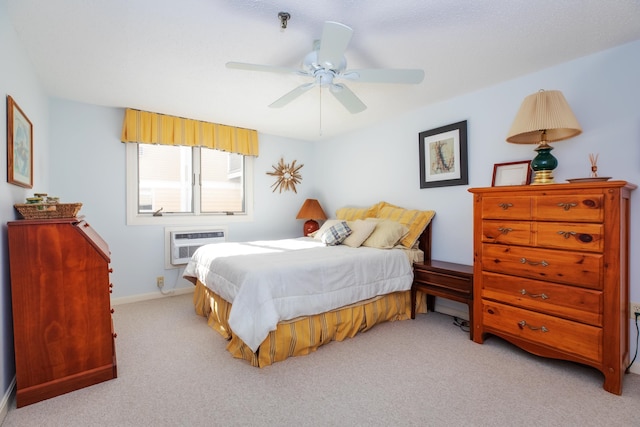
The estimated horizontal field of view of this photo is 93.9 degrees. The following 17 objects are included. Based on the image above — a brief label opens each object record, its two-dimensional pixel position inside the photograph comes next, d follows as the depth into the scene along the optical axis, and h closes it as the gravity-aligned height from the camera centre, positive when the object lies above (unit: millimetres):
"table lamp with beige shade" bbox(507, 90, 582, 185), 1965 +604
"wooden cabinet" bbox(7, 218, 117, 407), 1665 -570
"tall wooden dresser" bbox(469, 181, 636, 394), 1762 -387
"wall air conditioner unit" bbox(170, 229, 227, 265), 3695 -396
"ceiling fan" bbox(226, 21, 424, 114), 1673 +915
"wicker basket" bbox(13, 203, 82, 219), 1746 +7
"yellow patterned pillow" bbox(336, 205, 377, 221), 3813 -16
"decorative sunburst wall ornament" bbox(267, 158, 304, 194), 4602 +574
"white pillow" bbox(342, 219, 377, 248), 3131 -222
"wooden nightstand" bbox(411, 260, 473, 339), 2516 -628
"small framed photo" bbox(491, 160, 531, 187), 2520 +340
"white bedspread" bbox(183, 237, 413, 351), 2029 -530
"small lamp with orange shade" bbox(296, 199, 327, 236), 4461 -33
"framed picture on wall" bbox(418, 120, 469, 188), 2994 +597
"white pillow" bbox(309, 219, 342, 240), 3578 -201
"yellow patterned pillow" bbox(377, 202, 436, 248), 3134 -75
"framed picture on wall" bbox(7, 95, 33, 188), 1777 +425
